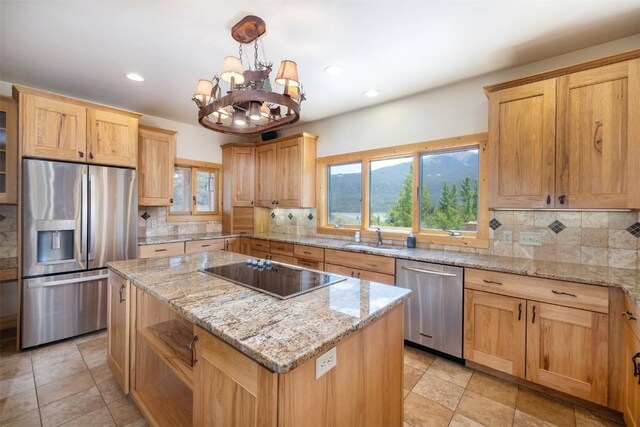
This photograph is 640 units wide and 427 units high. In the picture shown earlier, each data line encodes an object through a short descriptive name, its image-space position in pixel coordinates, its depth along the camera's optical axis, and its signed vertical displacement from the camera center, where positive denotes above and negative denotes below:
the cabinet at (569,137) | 1.87 +0.56
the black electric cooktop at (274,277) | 1.53 -0.43
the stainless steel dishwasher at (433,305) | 2.37 -0.84
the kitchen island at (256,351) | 0.92 -0.59
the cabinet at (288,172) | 3.99 +0.57
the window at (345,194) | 3.86 +0.24
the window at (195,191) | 4.28 +0.29
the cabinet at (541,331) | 1.81 -0.86
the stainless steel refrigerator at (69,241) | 2.54 -0.33
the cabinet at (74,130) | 2.56 +0.80
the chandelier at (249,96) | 1.57 +0.69
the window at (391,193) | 3.38 +0.23
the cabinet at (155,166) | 3.57 +0.58
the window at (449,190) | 2.89 +0.23
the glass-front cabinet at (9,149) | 2.71 +0.58
